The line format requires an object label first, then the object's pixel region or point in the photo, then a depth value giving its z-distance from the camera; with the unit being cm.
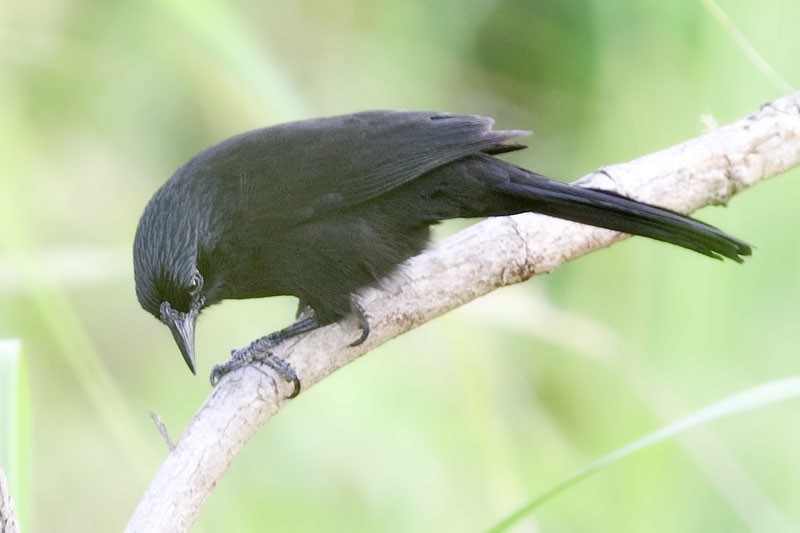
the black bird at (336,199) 405
